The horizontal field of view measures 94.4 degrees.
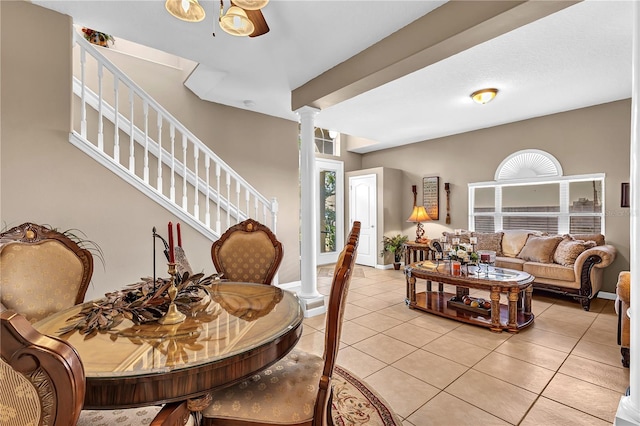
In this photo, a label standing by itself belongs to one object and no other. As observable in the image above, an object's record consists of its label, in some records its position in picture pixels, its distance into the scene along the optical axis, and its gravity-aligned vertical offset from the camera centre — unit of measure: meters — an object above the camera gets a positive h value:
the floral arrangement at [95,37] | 3.64 +2.18
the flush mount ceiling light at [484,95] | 3.60 +1.44
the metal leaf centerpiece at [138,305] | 1.24 -0.43
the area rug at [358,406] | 1.76 -1.23
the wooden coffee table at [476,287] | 3.00 -0.96
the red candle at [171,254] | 1.33 -0.19
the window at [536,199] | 4.35 +0.23
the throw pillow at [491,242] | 4.81 -0.47
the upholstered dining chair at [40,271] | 1.66 -0.35
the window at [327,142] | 6.84 +1.67
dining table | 0.91 -0.49
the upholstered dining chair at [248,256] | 2.44 -0.36
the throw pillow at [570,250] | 3.82 -0.49
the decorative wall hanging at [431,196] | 6.03 +0.36
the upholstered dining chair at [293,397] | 1.15 -0.75
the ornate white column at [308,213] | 3.60 +0.00
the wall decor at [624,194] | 3.92 +0.25
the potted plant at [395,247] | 6.19 -0.71
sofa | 3.63 -0.61
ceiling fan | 1.69 +1.20
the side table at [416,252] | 5.56 -0.74
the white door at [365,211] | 6.49 +0.04
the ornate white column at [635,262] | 1.36 -0.23
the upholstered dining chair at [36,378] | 0.55 -0.33
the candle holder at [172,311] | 1.31 -0.44
